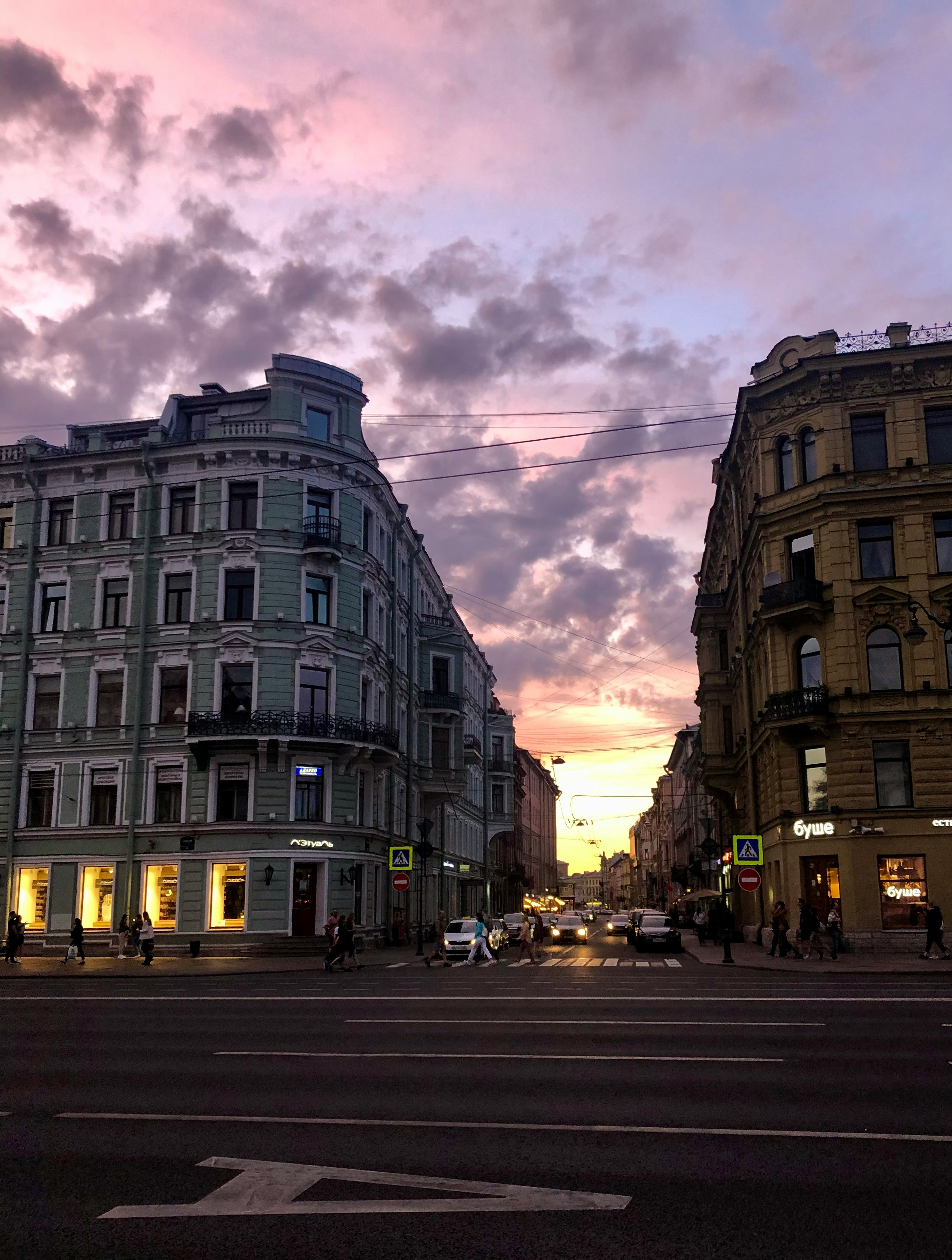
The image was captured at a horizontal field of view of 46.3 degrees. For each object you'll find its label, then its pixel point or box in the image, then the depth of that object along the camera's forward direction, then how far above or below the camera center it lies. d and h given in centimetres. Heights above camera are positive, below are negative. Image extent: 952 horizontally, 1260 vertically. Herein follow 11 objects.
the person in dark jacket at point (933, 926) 3109 -177
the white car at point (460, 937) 3744 -248
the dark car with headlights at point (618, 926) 6888 -390
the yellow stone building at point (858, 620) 3553 +793
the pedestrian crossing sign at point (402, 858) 4091 +16
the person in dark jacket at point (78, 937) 3575 -231
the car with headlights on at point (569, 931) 5556 -339
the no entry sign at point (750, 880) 3328 -56
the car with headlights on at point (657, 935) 4578 -296
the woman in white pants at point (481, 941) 3581 -251
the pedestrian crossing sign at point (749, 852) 3425 +30
